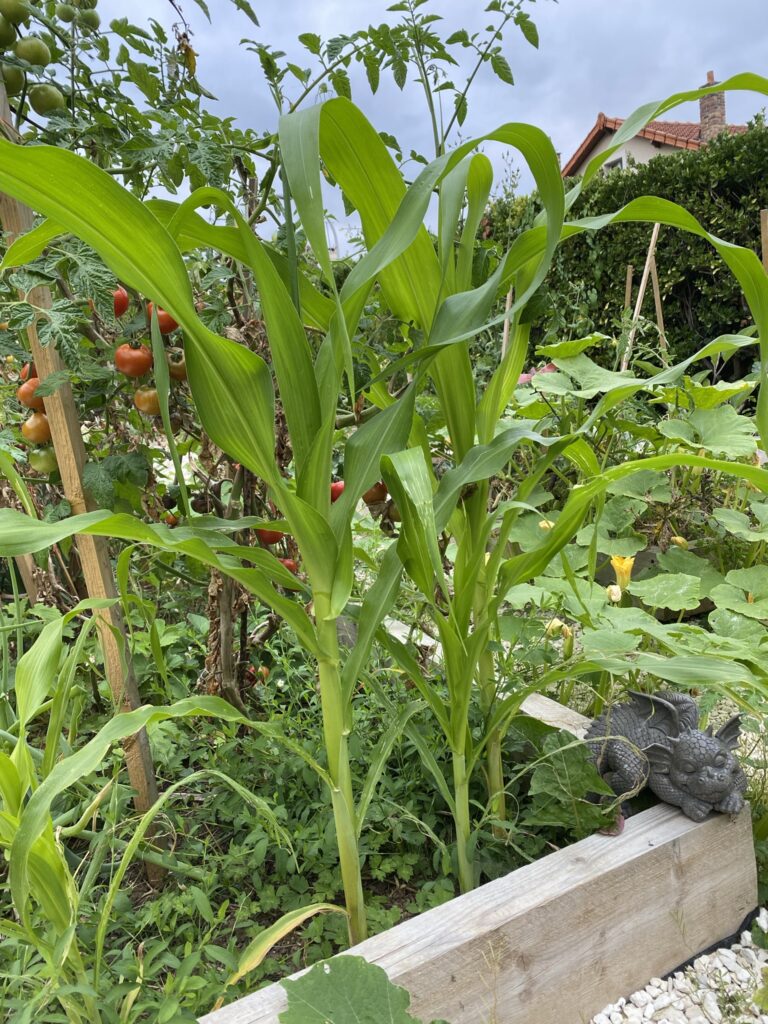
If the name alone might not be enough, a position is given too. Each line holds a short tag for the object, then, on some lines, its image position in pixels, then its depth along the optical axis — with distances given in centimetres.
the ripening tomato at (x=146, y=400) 100
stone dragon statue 106
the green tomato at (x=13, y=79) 95
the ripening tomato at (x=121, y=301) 103
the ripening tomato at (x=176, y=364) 105
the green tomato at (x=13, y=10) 90
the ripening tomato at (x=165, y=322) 95
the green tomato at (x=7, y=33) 91
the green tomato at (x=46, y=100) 98
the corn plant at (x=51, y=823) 69
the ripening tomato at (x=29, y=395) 101
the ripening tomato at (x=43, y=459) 107
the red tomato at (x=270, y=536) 118
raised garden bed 86
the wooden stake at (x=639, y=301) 198
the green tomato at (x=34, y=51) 92
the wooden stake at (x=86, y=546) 94
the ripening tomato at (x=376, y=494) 119
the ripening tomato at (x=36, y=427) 105
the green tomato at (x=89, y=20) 101
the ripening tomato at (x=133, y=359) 99
